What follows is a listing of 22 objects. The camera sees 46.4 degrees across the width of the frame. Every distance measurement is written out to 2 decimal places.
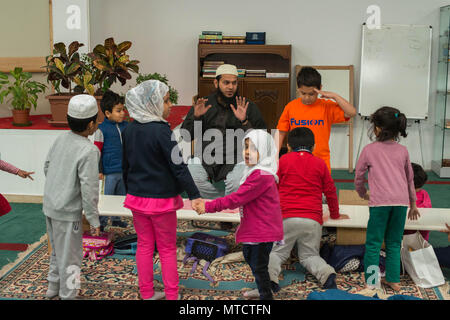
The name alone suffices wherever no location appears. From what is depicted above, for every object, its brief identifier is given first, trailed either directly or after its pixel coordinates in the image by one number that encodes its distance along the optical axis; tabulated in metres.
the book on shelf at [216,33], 6.46
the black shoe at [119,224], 4.35
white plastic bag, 3.27
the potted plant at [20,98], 5.10
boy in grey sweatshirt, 2.82
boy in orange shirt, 3.66
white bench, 3.40
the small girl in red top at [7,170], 3.11
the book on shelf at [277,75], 6.43
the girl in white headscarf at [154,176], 2.76
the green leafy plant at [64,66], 4.91
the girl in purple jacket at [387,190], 3.02
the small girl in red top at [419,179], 3.46
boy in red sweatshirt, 3.29
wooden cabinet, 6.40
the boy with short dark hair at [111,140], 3.88
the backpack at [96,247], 3.68
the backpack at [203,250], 3.64
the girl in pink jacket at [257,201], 2.78
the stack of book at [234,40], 6.43
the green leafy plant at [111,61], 4.91
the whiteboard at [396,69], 6.39
